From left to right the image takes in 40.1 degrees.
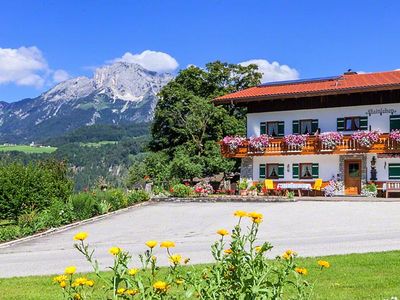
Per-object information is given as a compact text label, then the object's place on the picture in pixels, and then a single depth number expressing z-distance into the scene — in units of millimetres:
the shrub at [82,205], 22766
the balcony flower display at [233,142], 34156
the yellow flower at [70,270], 4151
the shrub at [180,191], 30422
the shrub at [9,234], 18266
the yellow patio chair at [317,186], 31656
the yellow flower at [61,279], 4312
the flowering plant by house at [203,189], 31462
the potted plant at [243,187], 32188
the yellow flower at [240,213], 4871
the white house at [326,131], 30750
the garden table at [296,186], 31712
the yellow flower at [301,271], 4586
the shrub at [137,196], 28259
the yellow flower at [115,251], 4178
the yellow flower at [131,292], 4161
